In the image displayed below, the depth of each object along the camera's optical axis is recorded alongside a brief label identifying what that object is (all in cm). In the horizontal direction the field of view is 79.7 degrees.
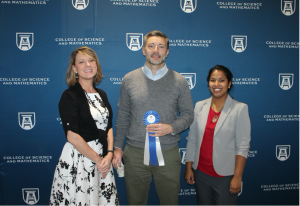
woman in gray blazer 155
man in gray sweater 158
